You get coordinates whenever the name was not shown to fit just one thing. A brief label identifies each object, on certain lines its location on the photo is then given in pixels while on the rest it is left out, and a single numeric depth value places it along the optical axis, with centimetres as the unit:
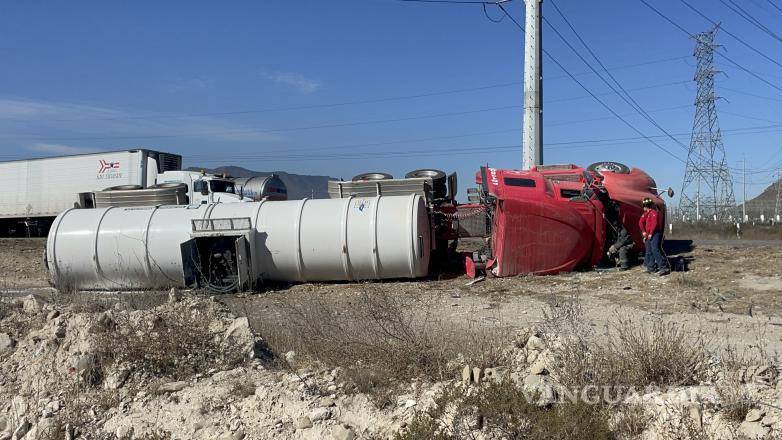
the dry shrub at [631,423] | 404
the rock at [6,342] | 675
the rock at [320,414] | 479
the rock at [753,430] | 380
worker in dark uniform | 1216
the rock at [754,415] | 391
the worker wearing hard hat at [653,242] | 1147
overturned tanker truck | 1231
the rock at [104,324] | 638
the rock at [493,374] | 484
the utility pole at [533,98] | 1772
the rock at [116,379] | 573
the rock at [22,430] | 533
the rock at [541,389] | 435
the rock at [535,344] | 538
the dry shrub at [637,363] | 462
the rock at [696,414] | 396
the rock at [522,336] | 564
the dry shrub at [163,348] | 593
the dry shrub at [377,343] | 524
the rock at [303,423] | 477
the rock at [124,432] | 502
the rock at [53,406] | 558
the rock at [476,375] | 485
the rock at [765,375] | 444
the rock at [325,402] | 491
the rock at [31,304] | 778
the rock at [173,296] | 782
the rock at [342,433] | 455
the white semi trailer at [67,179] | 2652
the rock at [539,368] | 492
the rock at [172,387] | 555
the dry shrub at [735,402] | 397
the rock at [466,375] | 486
